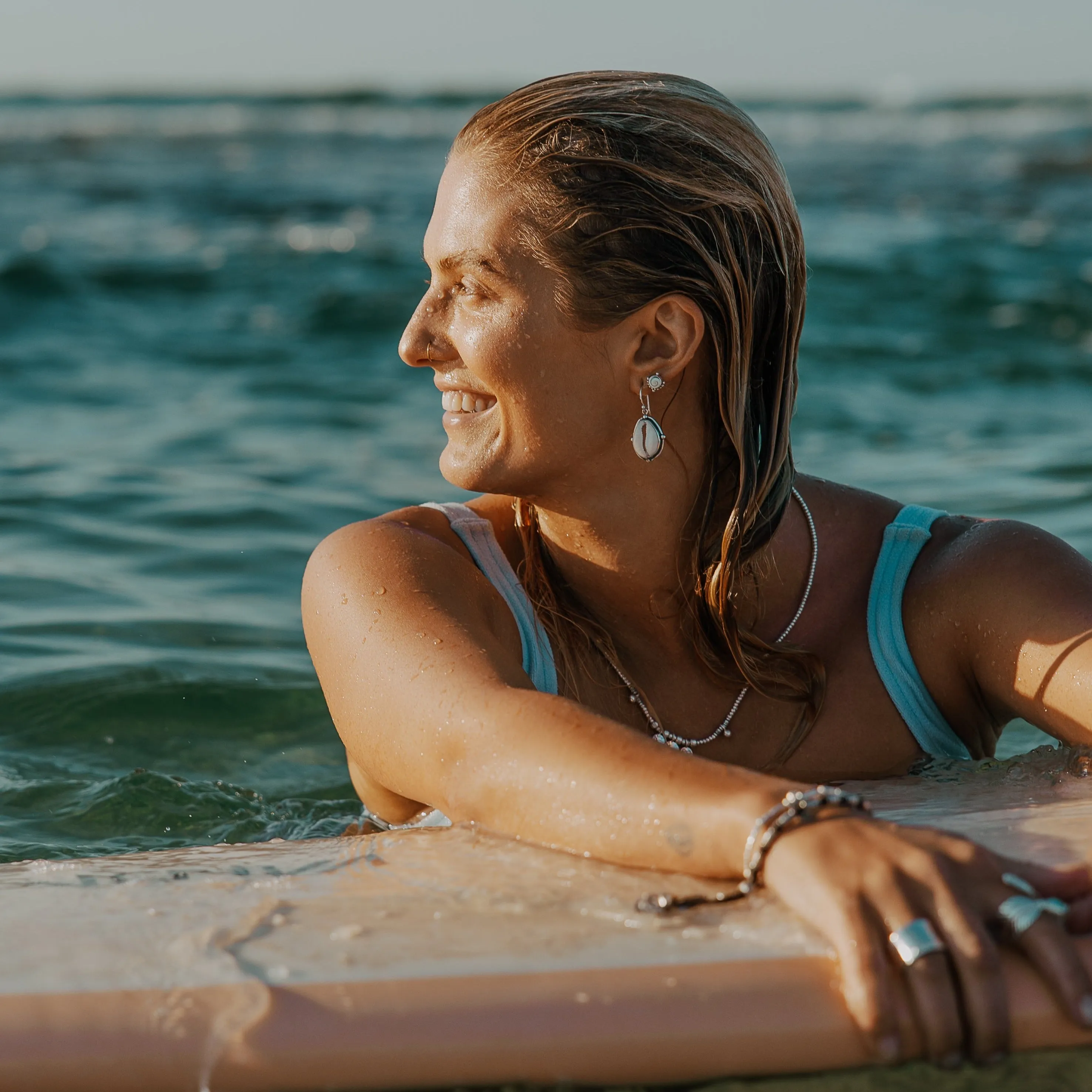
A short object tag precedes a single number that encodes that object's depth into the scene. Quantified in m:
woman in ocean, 1.11
